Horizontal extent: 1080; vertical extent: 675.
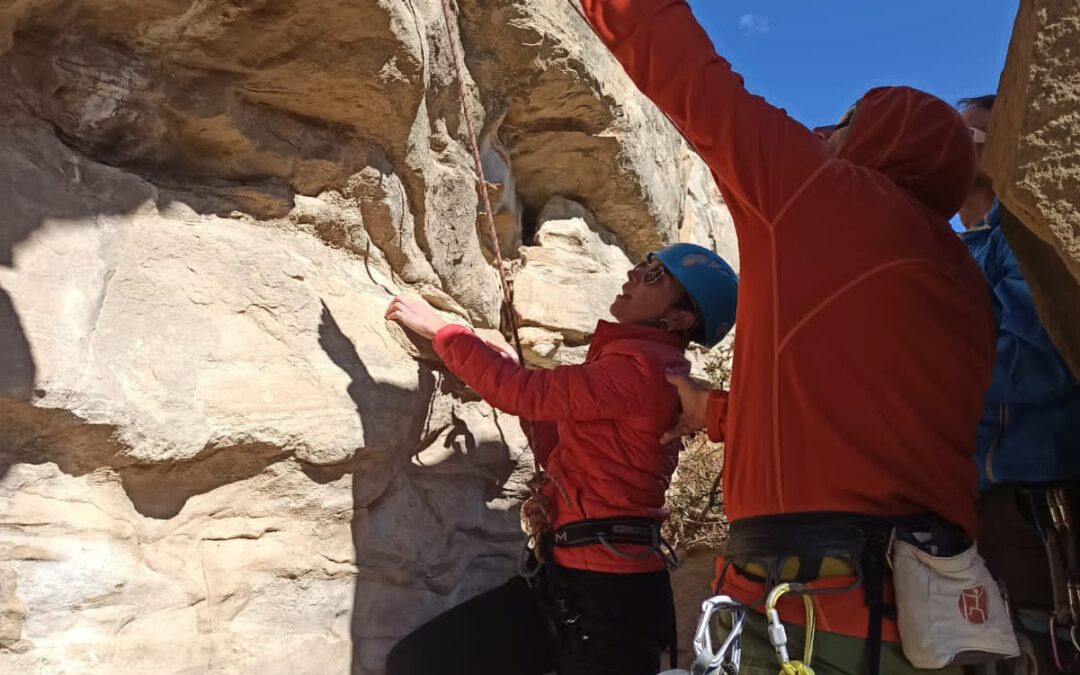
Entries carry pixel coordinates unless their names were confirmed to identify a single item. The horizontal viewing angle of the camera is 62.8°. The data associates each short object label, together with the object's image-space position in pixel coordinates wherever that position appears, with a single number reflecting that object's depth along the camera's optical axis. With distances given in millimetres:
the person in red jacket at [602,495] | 2645
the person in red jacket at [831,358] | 1685
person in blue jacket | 2191
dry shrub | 5586
